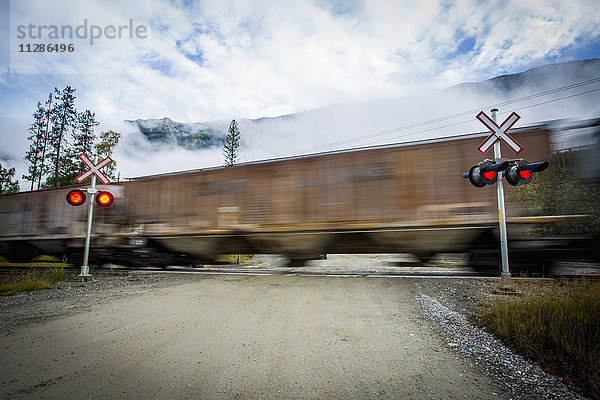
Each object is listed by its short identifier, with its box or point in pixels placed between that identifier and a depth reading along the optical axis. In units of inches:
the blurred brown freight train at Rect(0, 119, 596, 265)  319.9
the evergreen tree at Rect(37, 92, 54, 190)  1273.4
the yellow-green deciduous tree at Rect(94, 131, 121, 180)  1194.0
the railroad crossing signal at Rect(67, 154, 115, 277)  327.3
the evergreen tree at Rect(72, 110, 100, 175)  1301.7
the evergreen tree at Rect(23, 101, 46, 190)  1270.9
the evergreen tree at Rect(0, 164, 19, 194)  1416.1
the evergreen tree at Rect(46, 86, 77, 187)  1246.8
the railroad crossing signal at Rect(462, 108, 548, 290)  231.6
